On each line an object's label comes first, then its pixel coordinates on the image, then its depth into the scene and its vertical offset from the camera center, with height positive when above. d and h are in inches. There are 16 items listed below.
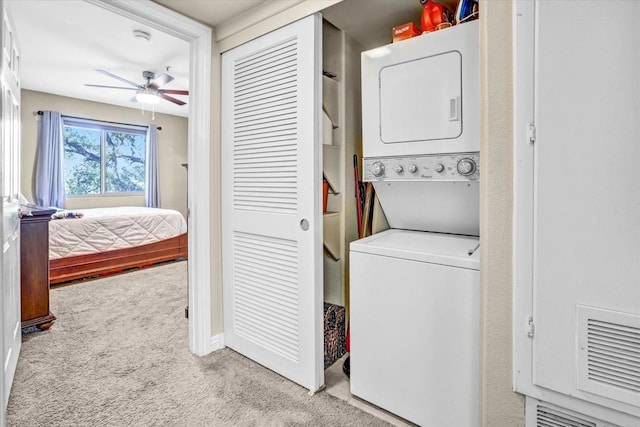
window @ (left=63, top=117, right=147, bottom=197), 223.6 +35.3
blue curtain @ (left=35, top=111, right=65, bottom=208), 205.2 +28.3
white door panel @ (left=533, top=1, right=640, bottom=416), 38.3 -0.1
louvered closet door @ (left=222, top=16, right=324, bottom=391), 73.2 +1.1
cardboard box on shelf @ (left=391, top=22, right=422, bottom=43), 69.2 +36.0
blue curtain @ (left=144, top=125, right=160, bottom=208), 253.0 +27.8
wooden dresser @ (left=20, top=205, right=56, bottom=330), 100.2 -17.8
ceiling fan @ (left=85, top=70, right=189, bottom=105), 158.1 +57.3
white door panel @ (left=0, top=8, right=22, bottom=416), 65.4 +0.3
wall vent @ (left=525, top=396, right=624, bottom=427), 42.3 -28.2
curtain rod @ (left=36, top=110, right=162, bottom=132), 203.3 +58.9
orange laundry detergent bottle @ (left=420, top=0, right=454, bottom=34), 66.8 +37.7
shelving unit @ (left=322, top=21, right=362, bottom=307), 86.4 +13.5
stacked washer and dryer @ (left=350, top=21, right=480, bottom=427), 56.6 -8.0
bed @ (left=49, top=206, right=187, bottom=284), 154.2 -17.1
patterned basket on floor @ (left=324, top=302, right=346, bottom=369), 81.1 -31.7
